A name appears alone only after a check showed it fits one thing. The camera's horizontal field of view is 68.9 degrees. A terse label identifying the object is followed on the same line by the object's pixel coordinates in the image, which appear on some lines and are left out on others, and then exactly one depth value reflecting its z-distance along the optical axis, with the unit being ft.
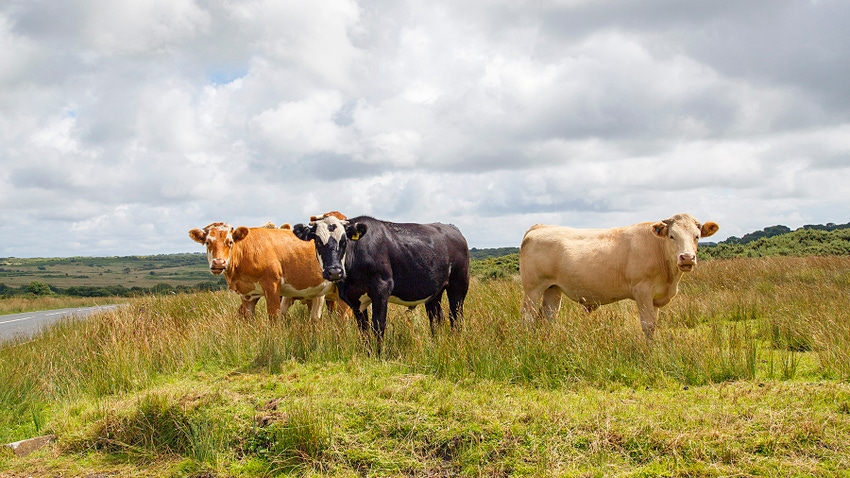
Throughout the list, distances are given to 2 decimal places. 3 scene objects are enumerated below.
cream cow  30.27
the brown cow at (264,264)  33.86
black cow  27.61
